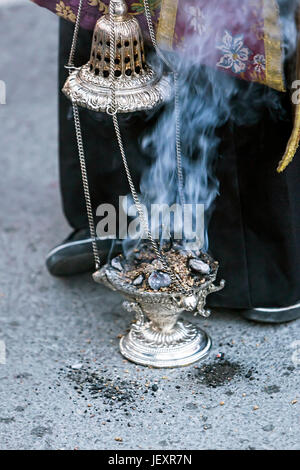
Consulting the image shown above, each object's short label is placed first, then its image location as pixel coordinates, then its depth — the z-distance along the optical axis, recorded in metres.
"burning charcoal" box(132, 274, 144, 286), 4.68
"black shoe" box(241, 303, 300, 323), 5.07
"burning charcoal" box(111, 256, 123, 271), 4.86
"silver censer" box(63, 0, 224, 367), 4.18
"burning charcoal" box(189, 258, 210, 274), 4.73
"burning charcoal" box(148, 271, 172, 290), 4.61
